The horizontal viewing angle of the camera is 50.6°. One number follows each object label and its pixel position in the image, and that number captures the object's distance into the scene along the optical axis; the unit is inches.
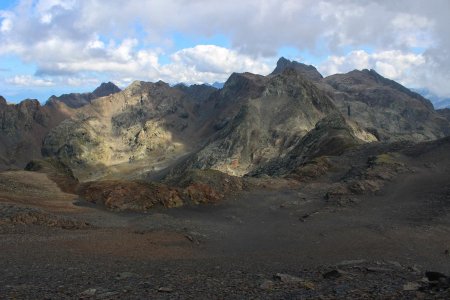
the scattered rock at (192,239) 1342.8
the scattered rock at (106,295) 689.6
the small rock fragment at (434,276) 738.8
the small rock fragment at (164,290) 734.5
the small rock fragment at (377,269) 912.9
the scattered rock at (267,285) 758.7
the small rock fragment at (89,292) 694.0
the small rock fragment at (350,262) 983.6
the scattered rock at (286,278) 806.3
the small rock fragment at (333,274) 826.3
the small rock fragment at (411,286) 688.7
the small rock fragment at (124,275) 824.9
